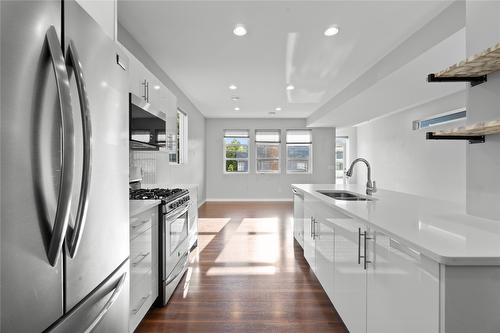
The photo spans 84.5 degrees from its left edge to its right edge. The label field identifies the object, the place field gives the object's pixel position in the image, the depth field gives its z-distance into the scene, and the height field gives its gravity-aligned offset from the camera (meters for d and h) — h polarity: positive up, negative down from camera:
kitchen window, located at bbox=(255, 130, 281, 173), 9.17 +0.39
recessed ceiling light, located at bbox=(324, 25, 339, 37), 3.03 +1.49
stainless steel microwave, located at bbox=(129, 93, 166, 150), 2.19 +0.33
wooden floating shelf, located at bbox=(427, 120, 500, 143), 1.29 +0.17
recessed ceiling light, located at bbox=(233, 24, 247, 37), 2.99 +1.48
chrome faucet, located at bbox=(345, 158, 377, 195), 2.64 -0.22
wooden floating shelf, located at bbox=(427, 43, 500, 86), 1.29 +0.50
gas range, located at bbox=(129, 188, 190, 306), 2.24 -0.65
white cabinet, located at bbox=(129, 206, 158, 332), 1.76 -0.71
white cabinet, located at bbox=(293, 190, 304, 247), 3.44 -0.72
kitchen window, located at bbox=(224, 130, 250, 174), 9.14 +0.39
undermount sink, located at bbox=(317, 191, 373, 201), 2.88 -0.35
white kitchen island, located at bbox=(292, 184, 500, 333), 0.90 -0.43
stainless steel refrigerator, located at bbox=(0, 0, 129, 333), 0.65 -0.02
